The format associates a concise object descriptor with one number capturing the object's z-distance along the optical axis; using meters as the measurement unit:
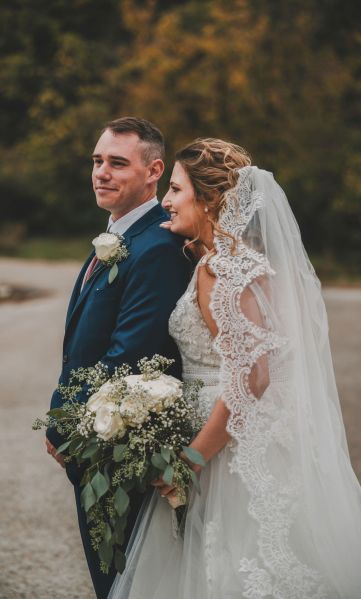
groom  2.64
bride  2.49
